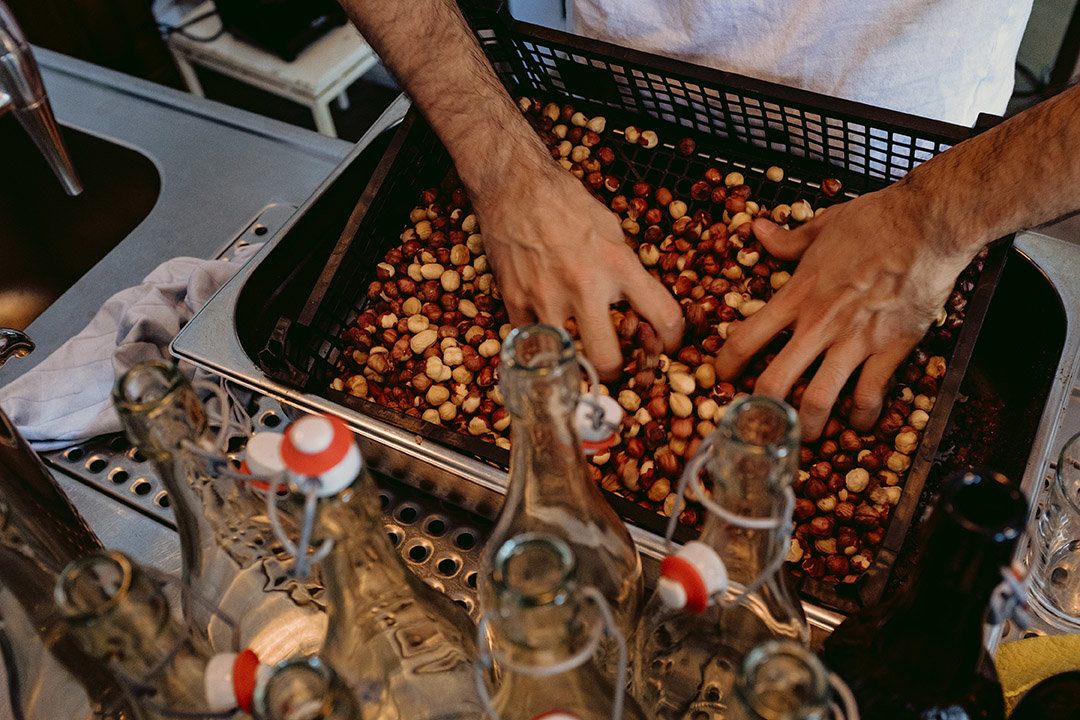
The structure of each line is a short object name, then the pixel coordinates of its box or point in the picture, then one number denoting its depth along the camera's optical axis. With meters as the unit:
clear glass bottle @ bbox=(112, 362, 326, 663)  0.45
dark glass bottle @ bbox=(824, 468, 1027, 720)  0.35
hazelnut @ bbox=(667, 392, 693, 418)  0.84
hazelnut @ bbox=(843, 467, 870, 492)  0.79
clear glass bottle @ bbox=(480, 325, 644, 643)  0.43
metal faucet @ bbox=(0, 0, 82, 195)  0.93
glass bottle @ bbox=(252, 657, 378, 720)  0.37
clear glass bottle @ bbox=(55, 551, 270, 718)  0.38
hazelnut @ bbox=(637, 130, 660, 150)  1.04
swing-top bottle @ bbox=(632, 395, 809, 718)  0.40
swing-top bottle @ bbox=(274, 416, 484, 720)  0.45
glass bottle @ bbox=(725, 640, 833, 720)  0.35
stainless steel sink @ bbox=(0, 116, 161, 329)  1.36
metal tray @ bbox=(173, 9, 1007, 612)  0.79
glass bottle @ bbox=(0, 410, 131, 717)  0.55
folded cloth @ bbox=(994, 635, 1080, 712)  0.56
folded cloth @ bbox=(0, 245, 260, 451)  0.93
